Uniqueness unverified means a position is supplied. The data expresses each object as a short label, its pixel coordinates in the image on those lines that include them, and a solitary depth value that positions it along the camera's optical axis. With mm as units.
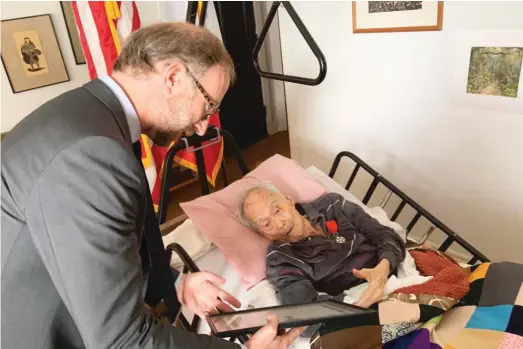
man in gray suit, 703
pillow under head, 1722
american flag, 2371
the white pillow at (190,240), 1815
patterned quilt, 1274
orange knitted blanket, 1423
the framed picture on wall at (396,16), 1969
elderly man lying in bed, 1573
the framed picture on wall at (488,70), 1794
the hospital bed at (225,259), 1586
